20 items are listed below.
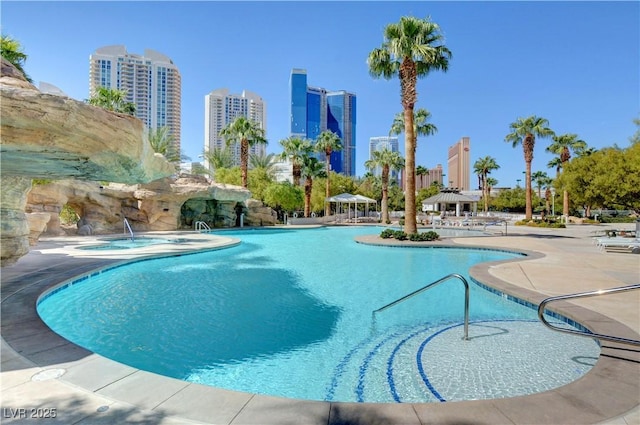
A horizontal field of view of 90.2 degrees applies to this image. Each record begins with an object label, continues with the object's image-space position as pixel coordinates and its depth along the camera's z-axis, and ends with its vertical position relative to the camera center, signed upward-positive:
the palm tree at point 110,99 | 24.88 +9.44
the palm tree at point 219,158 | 39.28 +7.26
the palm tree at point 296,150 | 35.41 +7.38
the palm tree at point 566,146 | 37.75 +8.65
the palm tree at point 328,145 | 37.81 +8.55
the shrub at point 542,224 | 28.12 -0.59
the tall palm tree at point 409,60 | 16.61 +8.58
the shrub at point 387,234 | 18.23 -1.00
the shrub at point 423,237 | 17.03 -1.08
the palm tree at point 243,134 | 30.09 +7.84
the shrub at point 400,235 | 17.53 -1.02
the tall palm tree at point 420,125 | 28.89 +8.37
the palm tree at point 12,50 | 11.72 +6.27
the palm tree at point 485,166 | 54.55 +8.78
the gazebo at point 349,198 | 33.34 +1.94
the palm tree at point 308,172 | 35.72 +4.97
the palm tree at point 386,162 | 35.31 +6.25
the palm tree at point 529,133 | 30.62 +8.23
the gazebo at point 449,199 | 31.32 +1.81
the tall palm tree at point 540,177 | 64.99 +8.24
